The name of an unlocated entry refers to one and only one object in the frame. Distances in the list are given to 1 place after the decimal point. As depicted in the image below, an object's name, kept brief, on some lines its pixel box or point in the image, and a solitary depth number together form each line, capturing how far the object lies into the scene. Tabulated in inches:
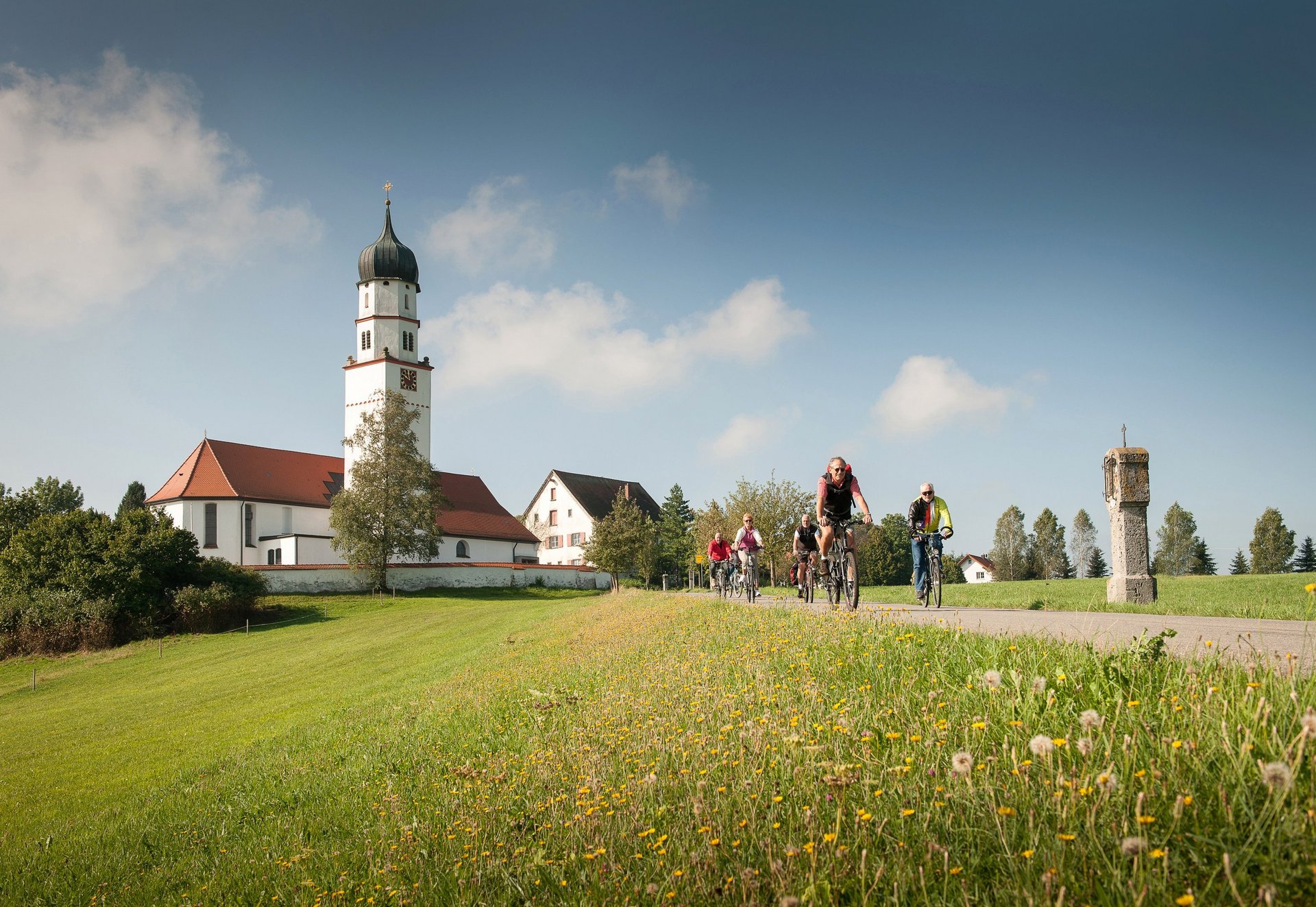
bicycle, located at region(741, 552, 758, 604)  764.0
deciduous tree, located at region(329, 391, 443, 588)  2188.7
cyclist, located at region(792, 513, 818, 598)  659.4
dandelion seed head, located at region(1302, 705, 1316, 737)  115.9
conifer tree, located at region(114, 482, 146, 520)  3496.6
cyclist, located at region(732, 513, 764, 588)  793.6
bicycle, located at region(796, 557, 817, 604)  677.9
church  2576.3
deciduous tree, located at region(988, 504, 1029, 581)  3720.5
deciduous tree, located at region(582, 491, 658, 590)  2206.0
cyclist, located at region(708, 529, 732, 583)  914.1
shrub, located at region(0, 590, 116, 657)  1493.6
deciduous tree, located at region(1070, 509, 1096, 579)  3777.1
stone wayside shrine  571.8
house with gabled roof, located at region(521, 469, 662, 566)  3255.4
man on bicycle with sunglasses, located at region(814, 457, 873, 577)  503.8
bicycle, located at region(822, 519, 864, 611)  533.0
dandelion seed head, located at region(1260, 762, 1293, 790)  112.6
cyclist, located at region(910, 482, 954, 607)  565.6
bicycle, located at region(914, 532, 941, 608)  575.5
